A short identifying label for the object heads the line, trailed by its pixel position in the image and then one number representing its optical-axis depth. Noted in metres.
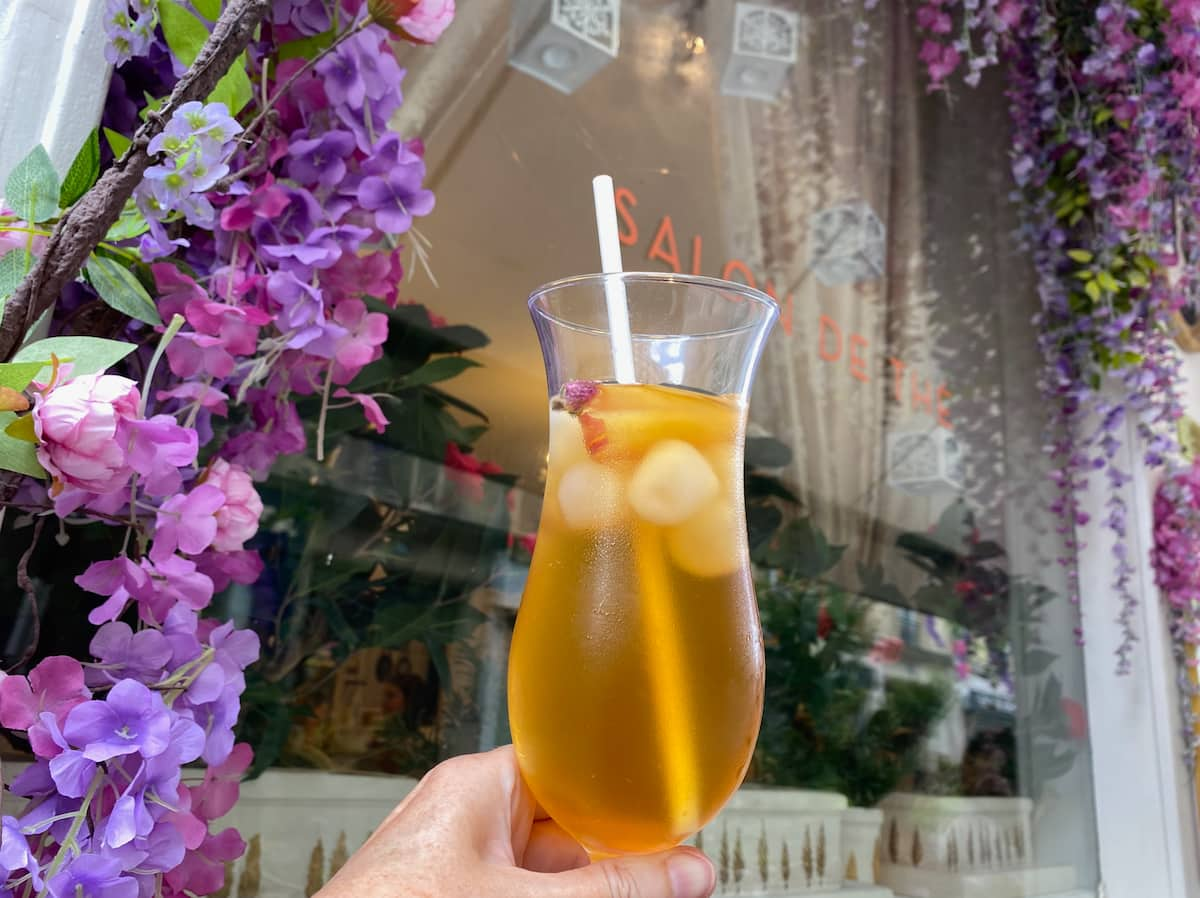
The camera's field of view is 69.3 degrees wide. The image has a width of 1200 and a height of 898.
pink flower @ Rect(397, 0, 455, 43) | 0.77
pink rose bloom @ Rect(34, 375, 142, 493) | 0.52
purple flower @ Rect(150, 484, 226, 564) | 0.67
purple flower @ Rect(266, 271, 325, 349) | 0.76
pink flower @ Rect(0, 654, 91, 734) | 0.58
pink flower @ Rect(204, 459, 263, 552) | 0.71
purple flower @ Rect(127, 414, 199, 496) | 0.56
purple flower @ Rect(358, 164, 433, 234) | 0.83
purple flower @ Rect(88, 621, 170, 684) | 0.64
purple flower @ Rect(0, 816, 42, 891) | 0.53
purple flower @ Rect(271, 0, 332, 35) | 0.81
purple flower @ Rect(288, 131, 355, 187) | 0.81
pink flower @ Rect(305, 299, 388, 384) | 0.81
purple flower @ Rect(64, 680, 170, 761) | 0.57
